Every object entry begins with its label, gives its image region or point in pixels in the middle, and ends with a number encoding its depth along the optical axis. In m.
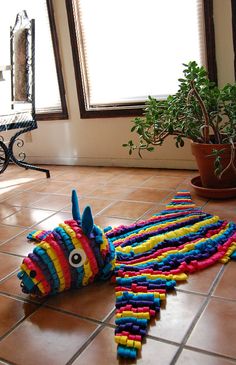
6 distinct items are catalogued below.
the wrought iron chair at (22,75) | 2.55
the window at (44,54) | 2.86
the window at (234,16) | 2.13
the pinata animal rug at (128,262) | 1.09
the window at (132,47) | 2.34
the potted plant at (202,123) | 1.88
